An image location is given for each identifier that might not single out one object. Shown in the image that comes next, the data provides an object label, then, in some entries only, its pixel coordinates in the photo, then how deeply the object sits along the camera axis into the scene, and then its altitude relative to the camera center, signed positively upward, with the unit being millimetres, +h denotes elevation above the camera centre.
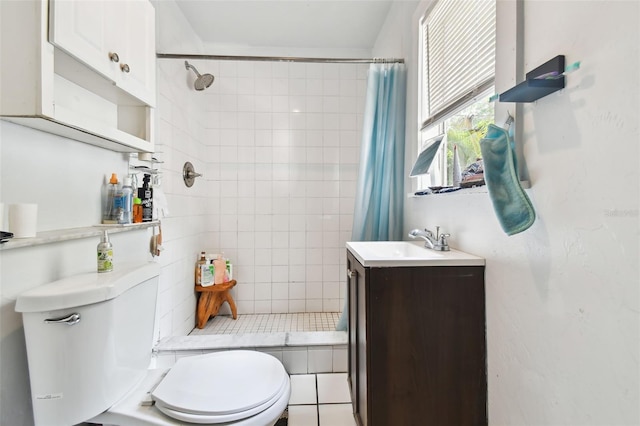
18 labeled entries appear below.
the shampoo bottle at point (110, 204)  1302 +38
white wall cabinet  799 +493
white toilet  833 -524
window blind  1084 +700
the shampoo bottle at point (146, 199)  1488 +70
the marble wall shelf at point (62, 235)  834 -78
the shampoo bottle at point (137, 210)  1431 +13
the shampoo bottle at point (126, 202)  1318 +48
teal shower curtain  1800 +341
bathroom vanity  991 -465
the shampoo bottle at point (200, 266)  2286 -417
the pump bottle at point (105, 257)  1062 -163
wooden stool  2242 -694
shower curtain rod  1848 +1028
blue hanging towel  758 +82
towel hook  876 +286
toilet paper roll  856 -24
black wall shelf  683 +324
